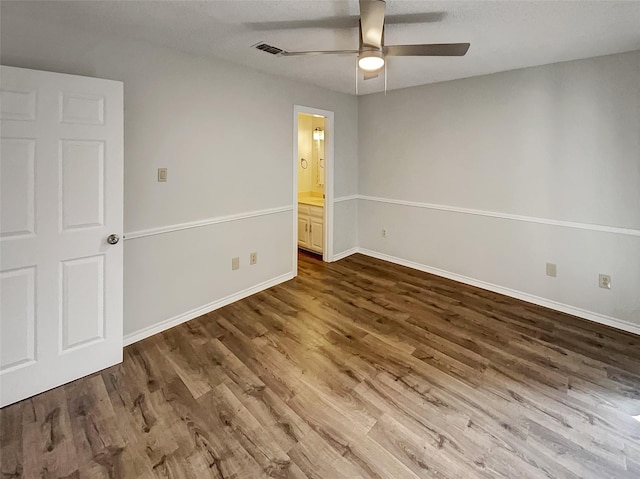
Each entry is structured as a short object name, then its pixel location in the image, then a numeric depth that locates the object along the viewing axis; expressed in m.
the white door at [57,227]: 1.96
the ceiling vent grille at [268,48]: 2.69
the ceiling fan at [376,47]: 1.92
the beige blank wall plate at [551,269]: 3.38
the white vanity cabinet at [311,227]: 4.95
